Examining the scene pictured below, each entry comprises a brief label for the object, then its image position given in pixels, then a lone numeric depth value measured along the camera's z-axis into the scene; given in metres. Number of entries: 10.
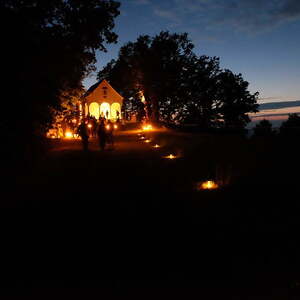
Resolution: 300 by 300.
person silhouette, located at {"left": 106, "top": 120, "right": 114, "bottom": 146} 23.19
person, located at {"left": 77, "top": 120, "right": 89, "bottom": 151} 19.59
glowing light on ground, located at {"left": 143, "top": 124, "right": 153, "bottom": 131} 44.47
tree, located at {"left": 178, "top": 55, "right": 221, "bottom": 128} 64.25
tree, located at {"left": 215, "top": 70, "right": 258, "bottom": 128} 77.88
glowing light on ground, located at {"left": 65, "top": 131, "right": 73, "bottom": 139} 33.95
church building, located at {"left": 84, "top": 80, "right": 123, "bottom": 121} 52.84
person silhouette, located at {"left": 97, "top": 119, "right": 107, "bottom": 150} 20.22
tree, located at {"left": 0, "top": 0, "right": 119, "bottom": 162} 12.22
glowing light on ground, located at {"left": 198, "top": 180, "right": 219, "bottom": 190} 9.55
